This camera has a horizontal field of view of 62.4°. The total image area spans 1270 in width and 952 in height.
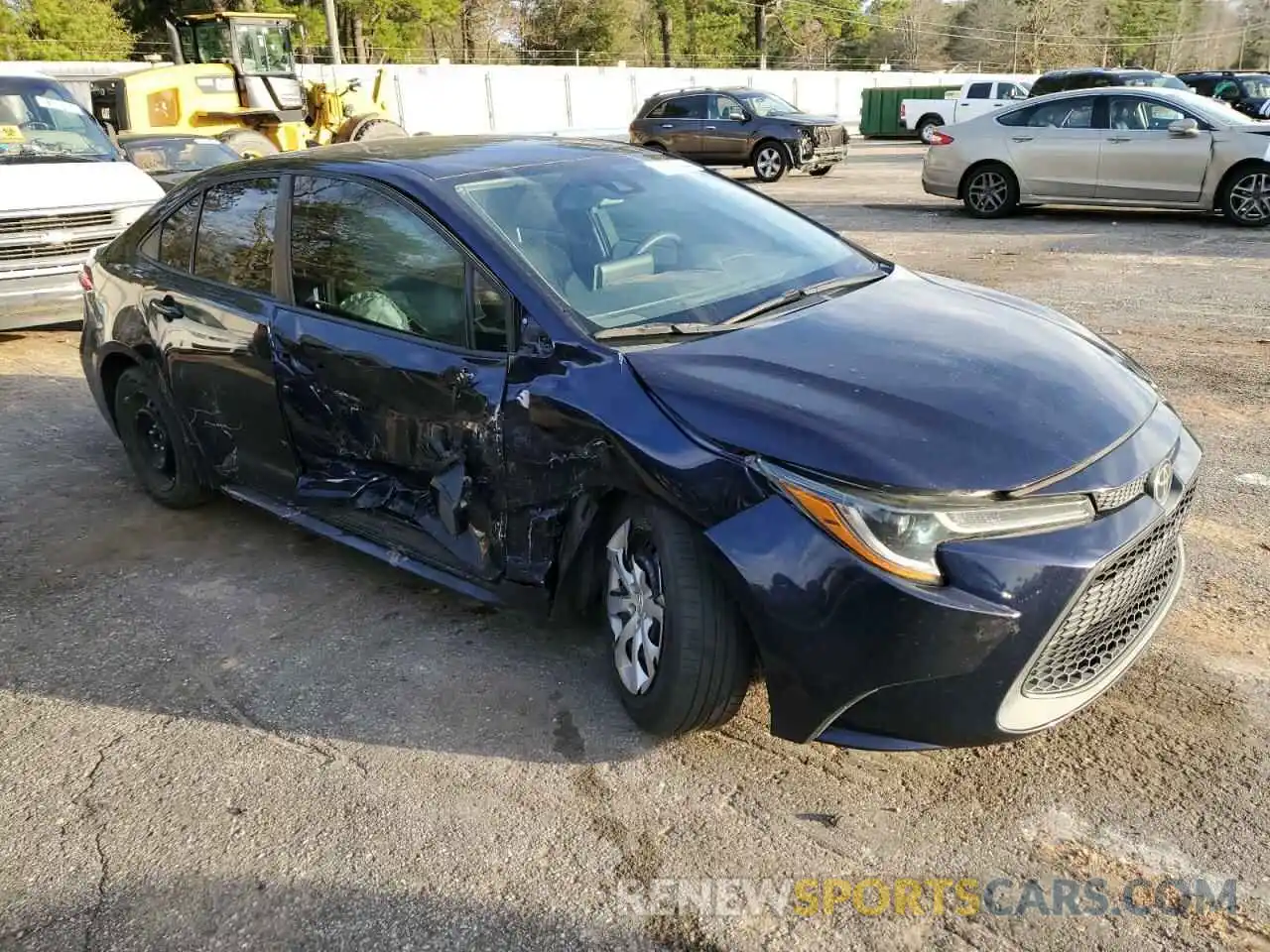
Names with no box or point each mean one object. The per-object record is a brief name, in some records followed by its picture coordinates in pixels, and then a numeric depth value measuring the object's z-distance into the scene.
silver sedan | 11.59
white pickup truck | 26.50
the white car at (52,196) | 7.94
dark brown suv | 18.92
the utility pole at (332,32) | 28.38
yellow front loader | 16.25
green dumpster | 33.94
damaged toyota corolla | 2.45
